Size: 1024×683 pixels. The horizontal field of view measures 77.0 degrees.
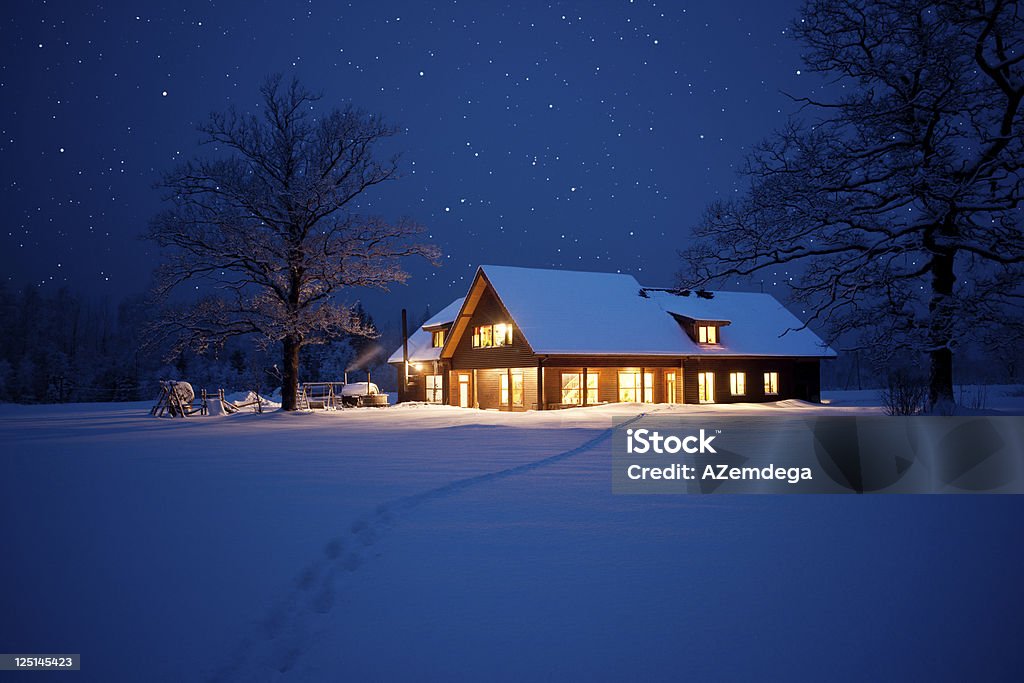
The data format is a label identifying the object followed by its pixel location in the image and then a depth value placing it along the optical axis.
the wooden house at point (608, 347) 31.36
